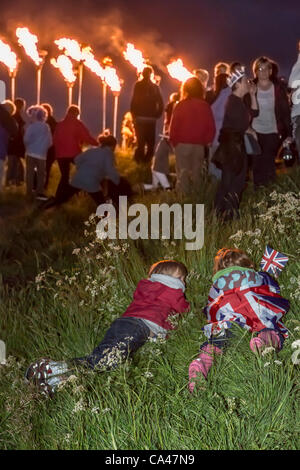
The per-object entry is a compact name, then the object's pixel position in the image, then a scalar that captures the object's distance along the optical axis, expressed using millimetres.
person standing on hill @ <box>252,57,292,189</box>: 8703
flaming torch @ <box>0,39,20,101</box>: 19320
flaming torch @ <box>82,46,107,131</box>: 21547
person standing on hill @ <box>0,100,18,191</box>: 9555
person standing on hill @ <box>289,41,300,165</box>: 7023
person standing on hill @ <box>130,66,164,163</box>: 13578
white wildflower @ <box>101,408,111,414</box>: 3639
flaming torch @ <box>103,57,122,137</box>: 21156
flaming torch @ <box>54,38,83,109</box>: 20562
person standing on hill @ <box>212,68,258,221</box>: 8031
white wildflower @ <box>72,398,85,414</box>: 3628
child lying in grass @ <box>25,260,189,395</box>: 4594
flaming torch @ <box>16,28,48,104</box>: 19469
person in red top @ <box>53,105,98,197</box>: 12375
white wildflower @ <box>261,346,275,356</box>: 3762
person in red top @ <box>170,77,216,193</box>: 9852
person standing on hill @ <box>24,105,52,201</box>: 12828
